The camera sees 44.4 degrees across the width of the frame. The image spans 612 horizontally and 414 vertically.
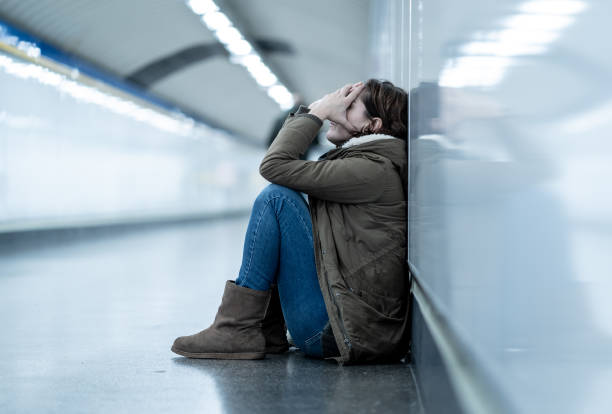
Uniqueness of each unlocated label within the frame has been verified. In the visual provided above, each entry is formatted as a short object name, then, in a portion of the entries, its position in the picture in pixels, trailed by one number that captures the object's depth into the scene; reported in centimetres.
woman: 315
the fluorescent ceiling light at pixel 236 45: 1507
